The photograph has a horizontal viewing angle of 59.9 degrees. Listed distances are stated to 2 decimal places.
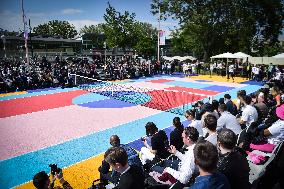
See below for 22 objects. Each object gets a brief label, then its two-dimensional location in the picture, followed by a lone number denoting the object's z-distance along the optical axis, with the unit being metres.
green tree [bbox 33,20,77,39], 93.69
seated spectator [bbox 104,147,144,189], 4.00
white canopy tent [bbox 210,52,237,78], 33.88
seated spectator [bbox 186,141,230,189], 3.48
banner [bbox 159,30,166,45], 33.92
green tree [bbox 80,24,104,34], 104.88
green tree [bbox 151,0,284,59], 44.56
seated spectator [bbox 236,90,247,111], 9.67
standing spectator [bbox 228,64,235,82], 29.76
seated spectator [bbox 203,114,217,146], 6.14
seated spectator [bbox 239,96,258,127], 8.85
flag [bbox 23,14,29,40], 25.02
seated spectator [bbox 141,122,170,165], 6.90
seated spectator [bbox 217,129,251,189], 4.26
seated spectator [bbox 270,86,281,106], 10.91
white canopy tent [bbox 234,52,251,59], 33.31
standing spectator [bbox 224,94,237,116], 11.09
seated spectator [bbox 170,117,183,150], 7.39
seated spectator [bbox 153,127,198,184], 4.92
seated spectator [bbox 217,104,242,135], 7.90
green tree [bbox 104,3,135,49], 51.22
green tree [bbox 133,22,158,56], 56.30
